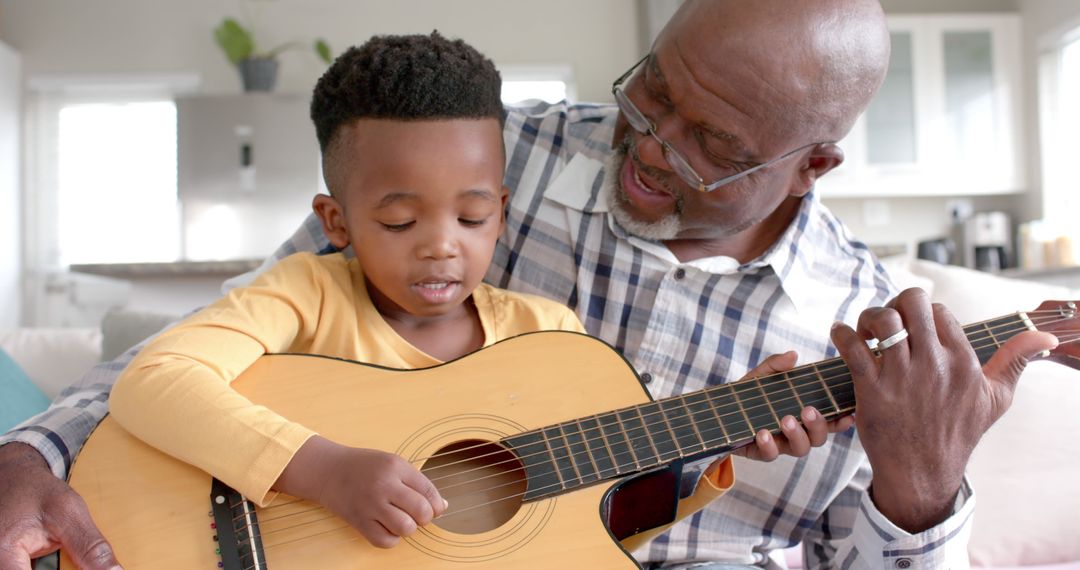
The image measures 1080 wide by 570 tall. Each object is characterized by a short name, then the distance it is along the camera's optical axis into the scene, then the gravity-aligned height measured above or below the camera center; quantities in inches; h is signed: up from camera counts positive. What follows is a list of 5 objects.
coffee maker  205.0 +12.4
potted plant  205.8 +59.1
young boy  36.6 +0.3
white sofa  66.9 -14.3
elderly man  53.4 +4.3
